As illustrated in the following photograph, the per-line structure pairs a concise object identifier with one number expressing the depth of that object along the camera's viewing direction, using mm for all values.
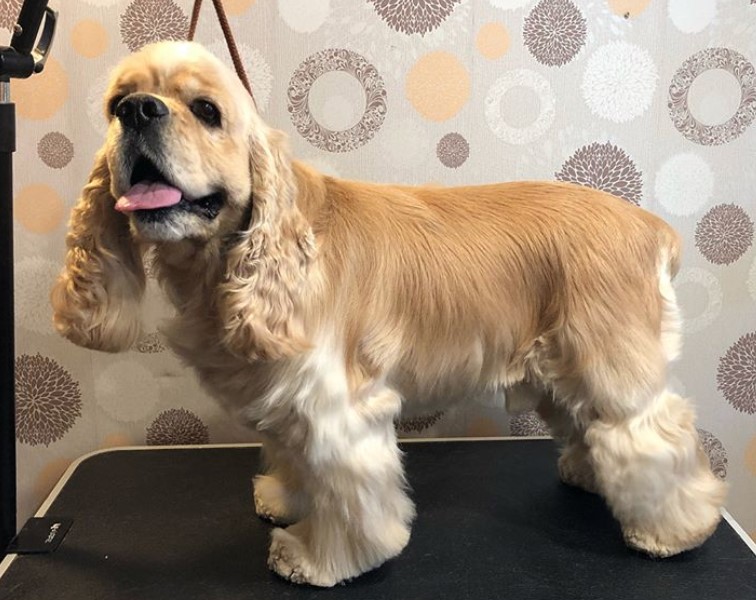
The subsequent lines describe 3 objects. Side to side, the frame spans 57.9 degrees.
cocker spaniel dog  907
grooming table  1062
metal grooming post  922
